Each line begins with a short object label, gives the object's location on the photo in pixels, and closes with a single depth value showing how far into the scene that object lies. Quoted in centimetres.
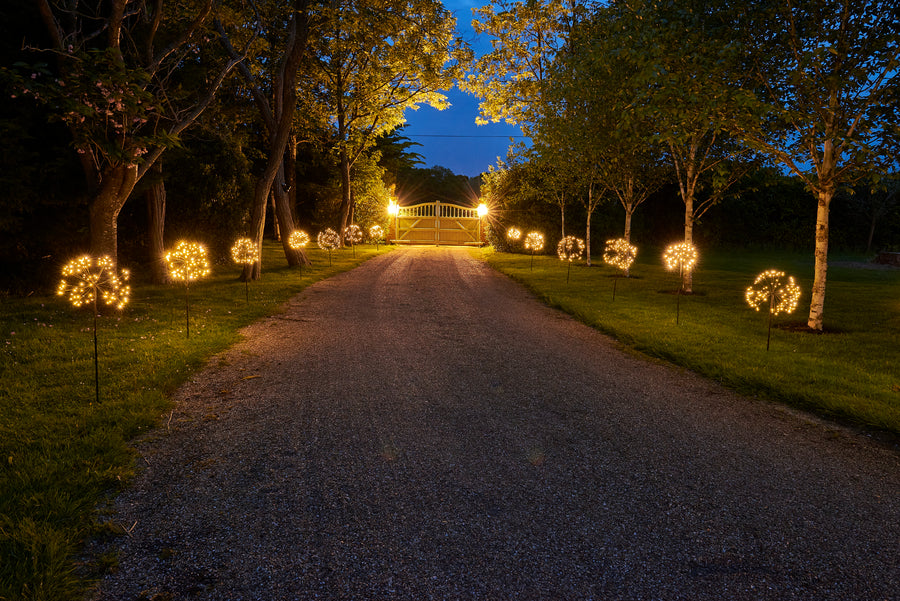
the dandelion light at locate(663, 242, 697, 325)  1298
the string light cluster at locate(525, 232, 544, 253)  2128
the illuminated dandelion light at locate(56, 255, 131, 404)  671
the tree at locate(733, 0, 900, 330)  866
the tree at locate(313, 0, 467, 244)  1888
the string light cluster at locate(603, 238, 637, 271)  1670
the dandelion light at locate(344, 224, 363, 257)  2542
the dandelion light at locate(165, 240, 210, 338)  998
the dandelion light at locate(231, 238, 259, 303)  1410
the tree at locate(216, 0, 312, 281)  1599
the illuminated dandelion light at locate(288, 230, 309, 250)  1872
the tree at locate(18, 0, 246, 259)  802
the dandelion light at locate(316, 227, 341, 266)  2008
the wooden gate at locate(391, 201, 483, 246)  3741
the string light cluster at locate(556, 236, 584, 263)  2014
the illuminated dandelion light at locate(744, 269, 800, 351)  864
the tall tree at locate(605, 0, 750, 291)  895
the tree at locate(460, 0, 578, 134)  2352
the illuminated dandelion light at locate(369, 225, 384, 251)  2887
